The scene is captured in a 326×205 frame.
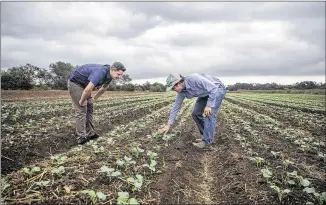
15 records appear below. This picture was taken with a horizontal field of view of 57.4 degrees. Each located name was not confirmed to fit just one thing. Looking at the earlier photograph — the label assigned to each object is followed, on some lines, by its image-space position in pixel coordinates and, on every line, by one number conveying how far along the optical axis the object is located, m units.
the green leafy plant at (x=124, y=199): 3.13
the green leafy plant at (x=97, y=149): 5.07
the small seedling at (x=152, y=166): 4.26
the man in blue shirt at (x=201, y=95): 5.66
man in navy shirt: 5.79
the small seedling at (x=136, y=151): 4.98
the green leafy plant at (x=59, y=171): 3.87
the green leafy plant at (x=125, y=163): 4.22
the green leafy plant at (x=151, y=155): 4.78
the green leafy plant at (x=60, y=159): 4.33
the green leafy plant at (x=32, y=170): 3.87
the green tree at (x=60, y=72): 45.56
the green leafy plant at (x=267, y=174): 4.08
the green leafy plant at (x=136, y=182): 3.59
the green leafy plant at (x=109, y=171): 3.82
